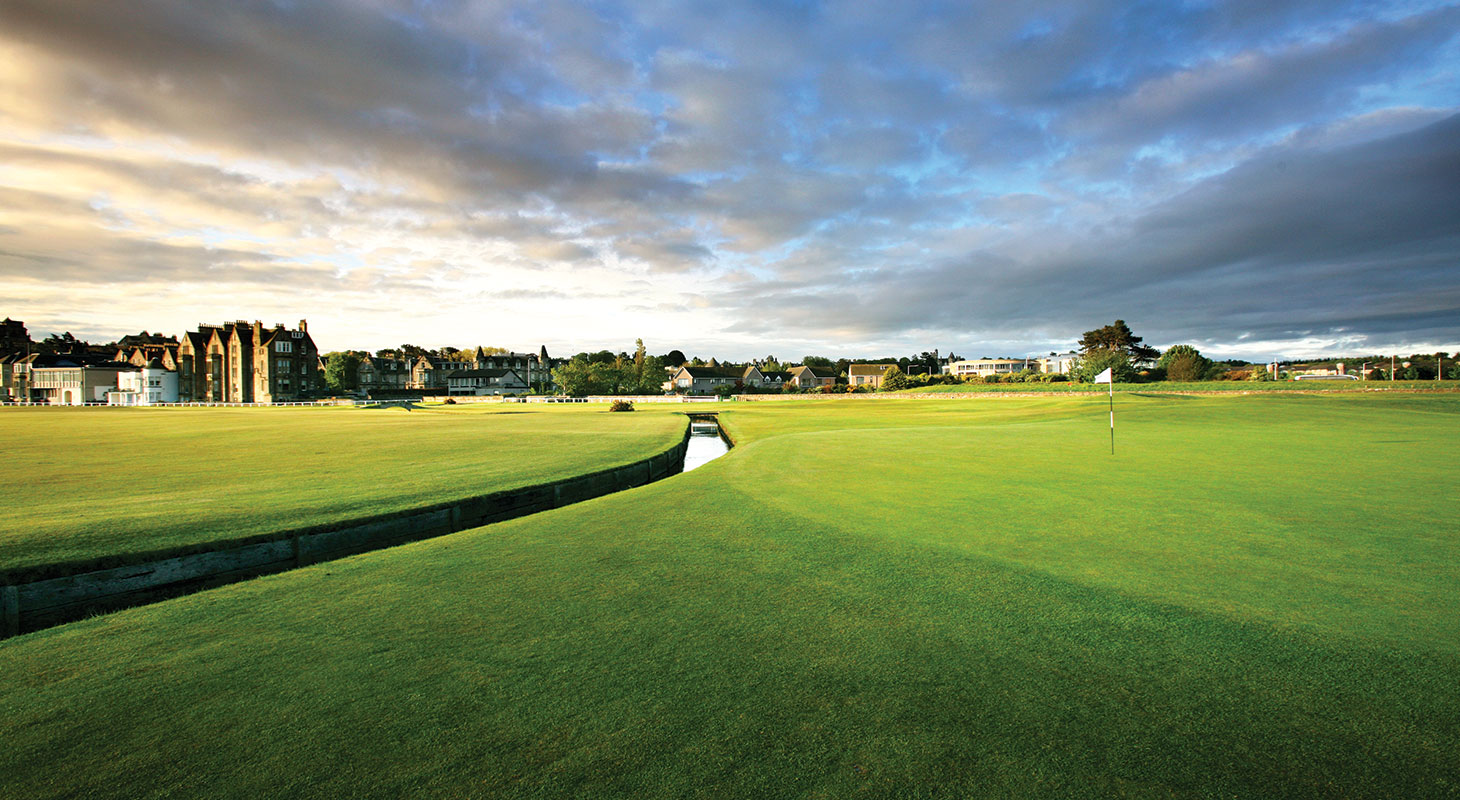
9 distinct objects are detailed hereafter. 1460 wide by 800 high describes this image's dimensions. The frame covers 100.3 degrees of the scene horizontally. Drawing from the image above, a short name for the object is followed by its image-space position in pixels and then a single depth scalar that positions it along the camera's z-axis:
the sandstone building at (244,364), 83.56
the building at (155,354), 87.69
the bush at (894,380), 90.38
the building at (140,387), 80.56
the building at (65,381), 80.19
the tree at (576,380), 86.81
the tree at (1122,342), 84.44
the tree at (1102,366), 67.00
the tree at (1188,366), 61.06
